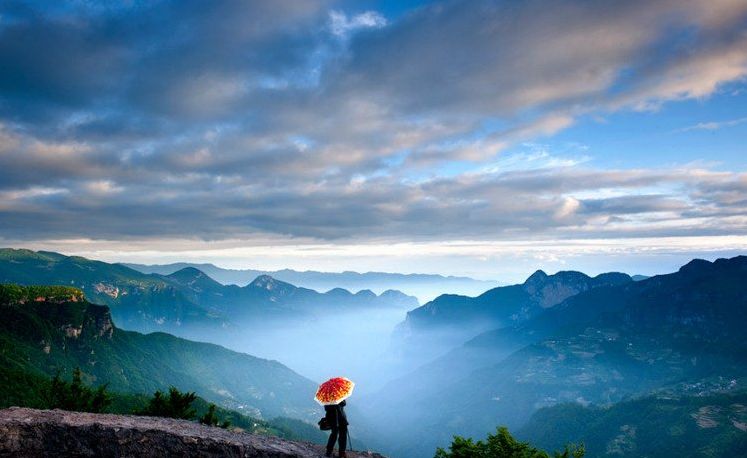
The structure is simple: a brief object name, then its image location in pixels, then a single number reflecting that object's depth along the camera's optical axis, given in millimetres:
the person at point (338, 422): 19484
